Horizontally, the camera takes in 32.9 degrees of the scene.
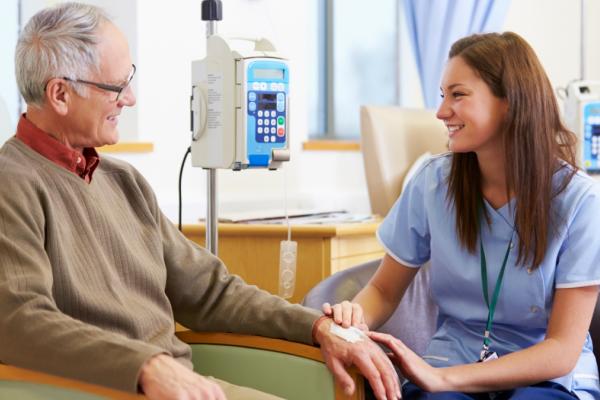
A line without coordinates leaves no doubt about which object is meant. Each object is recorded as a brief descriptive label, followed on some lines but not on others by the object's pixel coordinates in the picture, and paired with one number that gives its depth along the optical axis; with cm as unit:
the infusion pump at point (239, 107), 256
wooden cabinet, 322
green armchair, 200
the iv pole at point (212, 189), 262
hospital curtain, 486
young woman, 203
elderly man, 166
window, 532
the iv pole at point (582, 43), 489
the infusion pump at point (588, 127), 405
